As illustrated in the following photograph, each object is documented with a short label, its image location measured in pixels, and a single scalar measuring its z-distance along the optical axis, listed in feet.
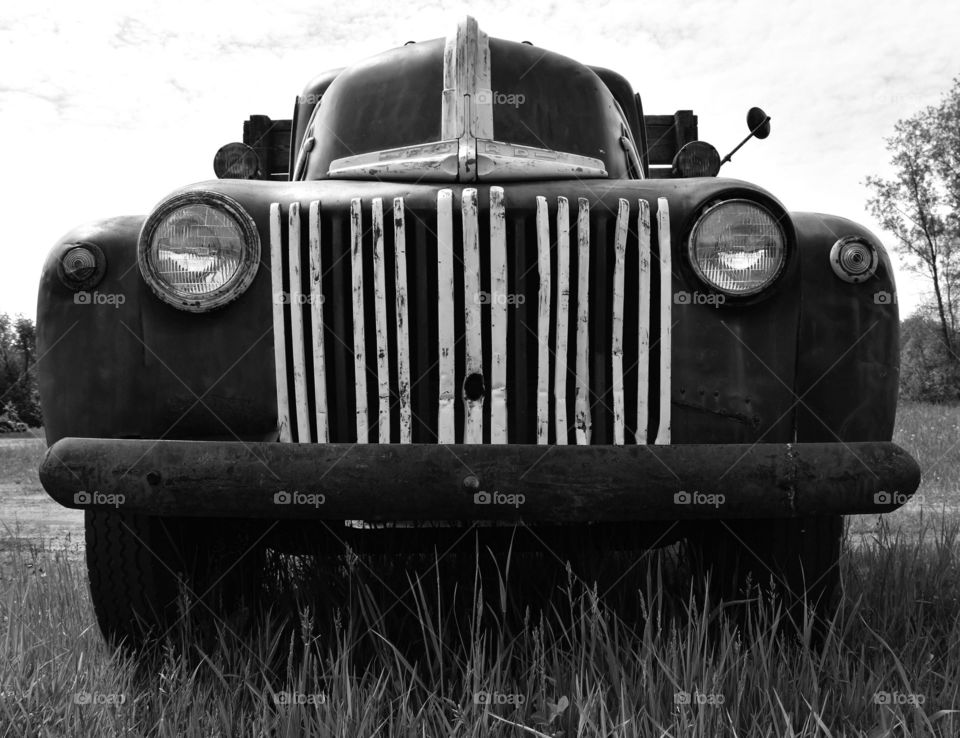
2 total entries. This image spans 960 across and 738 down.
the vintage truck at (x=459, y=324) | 6.73
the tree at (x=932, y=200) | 105.40
